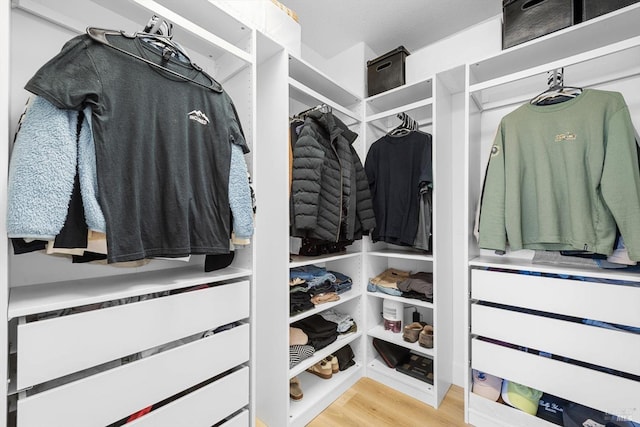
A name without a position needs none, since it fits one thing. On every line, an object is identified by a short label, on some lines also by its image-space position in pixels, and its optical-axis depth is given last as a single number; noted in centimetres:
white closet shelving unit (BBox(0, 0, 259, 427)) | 74
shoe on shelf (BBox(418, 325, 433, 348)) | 174
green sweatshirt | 119
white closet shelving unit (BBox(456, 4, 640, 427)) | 118
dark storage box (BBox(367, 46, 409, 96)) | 196
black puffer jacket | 147
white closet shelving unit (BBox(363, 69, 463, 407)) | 171
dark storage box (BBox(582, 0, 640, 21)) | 125
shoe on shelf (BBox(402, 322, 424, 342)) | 183
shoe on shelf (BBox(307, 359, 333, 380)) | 182
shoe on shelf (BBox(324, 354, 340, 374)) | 186
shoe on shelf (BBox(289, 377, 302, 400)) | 161
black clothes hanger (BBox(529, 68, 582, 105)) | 140
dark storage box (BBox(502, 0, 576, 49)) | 135
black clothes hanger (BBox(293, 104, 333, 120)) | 165
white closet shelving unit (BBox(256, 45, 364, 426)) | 146
